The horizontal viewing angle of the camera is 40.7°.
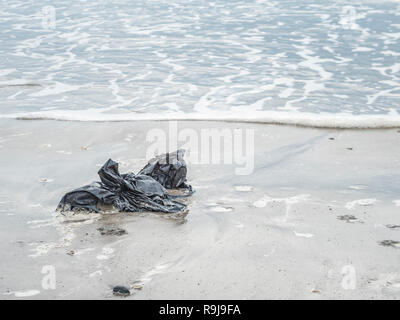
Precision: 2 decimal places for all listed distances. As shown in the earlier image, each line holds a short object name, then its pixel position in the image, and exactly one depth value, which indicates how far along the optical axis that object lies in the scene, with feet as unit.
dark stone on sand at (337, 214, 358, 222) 15.59
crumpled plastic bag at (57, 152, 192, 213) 16.44
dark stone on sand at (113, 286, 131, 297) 11.81
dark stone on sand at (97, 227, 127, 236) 14.90
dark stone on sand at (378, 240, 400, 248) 13.91
